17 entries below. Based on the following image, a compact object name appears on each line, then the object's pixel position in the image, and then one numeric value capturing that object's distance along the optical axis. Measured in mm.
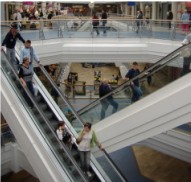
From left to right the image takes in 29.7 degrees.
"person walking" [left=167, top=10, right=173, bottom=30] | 18019
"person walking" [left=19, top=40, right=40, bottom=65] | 8398
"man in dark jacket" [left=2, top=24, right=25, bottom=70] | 8906
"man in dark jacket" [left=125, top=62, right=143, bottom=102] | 8508
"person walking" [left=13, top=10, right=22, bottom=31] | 16500
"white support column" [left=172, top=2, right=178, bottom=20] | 23188
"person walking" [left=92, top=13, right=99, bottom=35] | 15859
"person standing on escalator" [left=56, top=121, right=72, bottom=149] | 7624
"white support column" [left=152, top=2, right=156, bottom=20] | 28344
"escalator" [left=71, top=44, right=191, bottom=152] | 7148
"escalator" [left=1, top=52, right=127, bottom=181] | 7615
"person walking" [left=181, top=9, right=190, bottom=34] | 14095
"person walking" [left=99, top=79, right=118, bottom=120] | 9155
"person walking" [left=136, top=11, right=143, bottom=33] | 15575
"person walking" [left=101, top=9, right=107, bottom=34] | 15938
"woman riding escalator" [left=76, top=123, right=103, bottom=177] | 7559
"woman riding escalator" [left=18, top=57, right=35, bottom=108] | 8094
